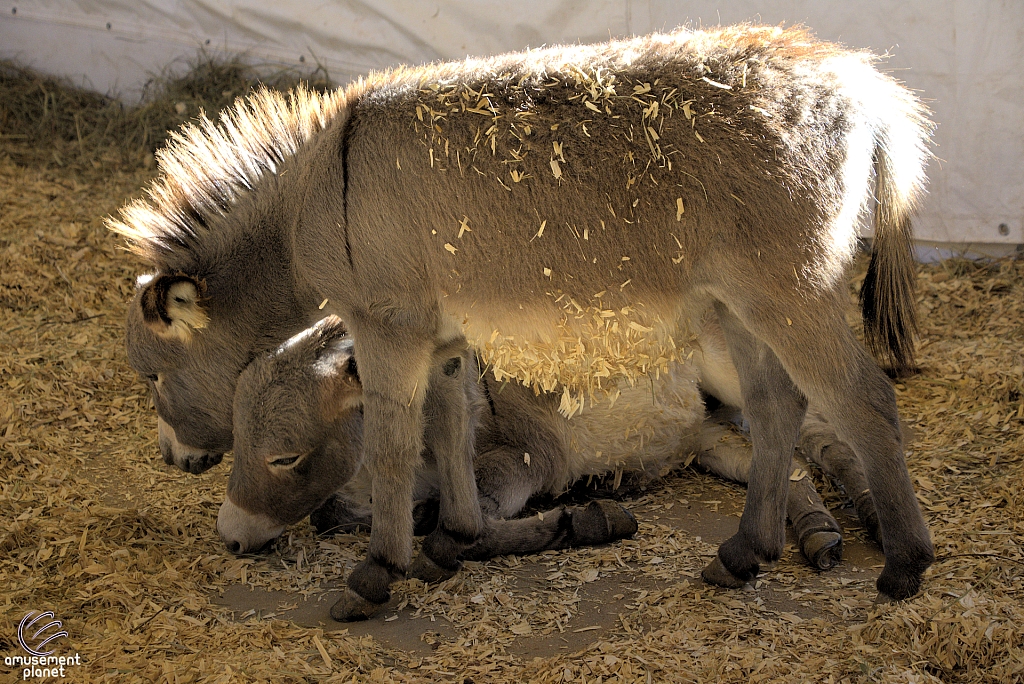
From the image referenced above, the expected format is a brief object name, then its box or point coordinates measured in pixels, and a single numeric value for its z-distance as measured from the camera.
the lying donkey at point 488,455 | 3.36
